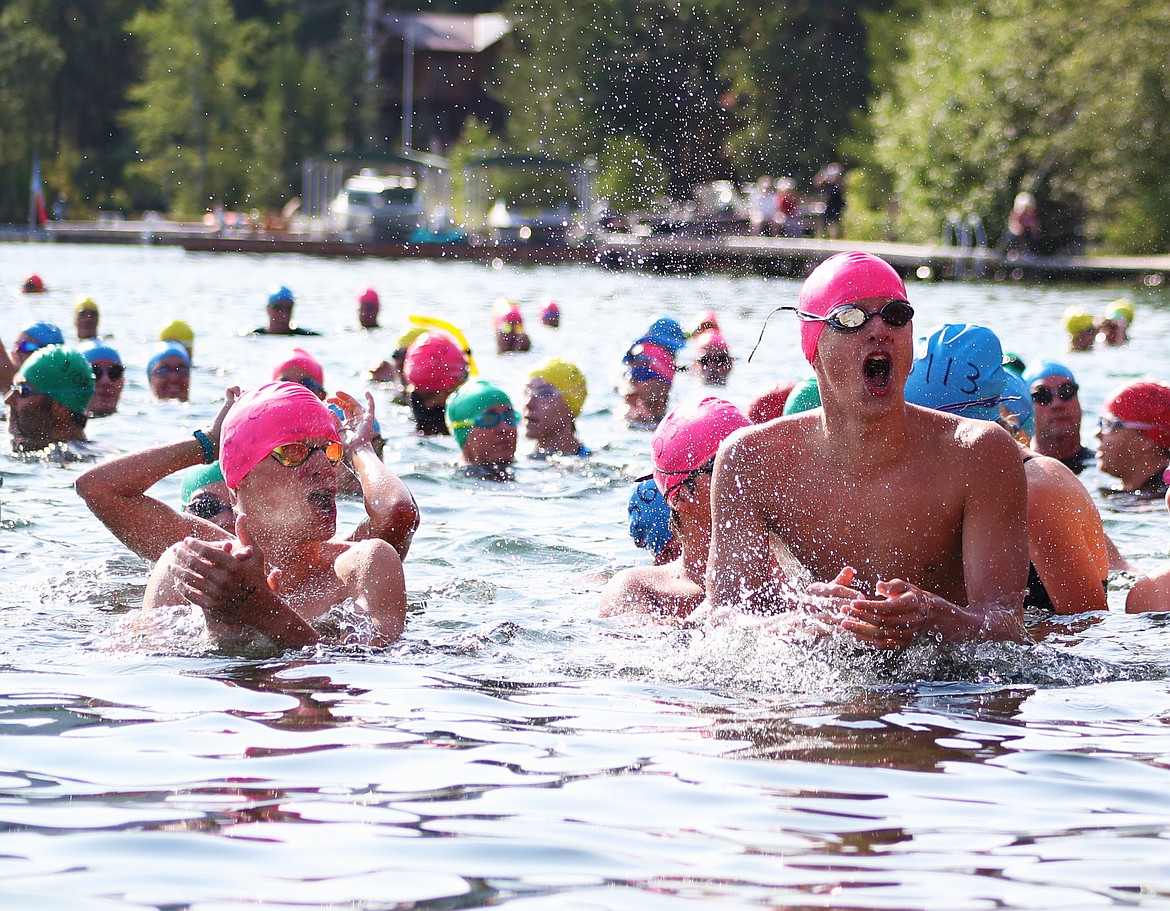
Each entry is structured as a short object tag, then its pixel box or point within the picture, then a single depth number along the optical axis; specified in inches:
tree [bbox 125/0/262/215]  2824.8
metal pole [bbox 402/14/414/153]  3248.0
